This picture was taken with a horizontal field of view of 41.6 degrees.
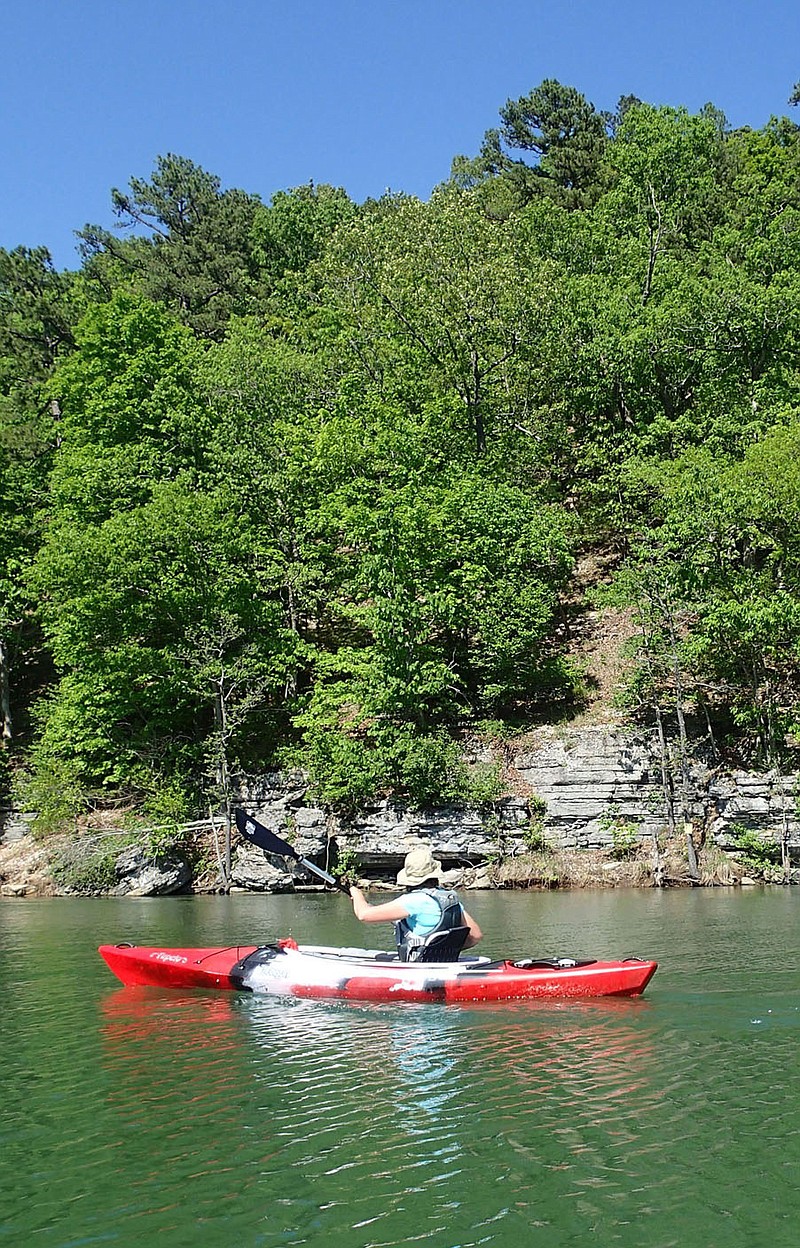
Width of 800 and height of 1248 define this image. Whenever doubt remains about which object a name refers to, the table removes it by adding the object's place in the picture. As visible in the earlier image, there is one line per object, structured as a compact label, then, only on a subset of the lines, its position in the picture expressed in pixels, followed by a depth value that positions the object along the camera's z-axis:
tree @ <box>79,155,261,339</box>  37.47
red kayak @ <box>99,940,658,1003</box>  9.80
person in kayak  10.23
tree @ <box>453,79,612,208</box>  42.88
